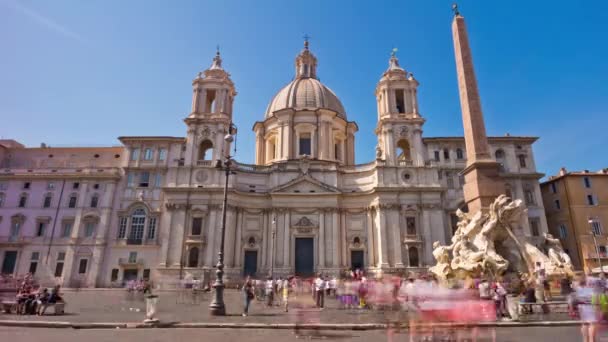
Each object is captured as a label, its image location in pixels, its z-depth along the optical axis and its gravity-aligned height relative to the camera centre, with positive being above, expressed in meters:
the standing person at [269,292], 17.23 -0.97
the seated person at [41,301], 12.91 -1.08
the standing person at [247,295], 13.10 -0.84
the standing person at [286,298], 14.57 -1.05
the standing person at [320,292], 15.31 -0.86
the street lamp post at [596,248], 32.30 +2.35
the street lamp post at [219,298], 12.57 -0.93
